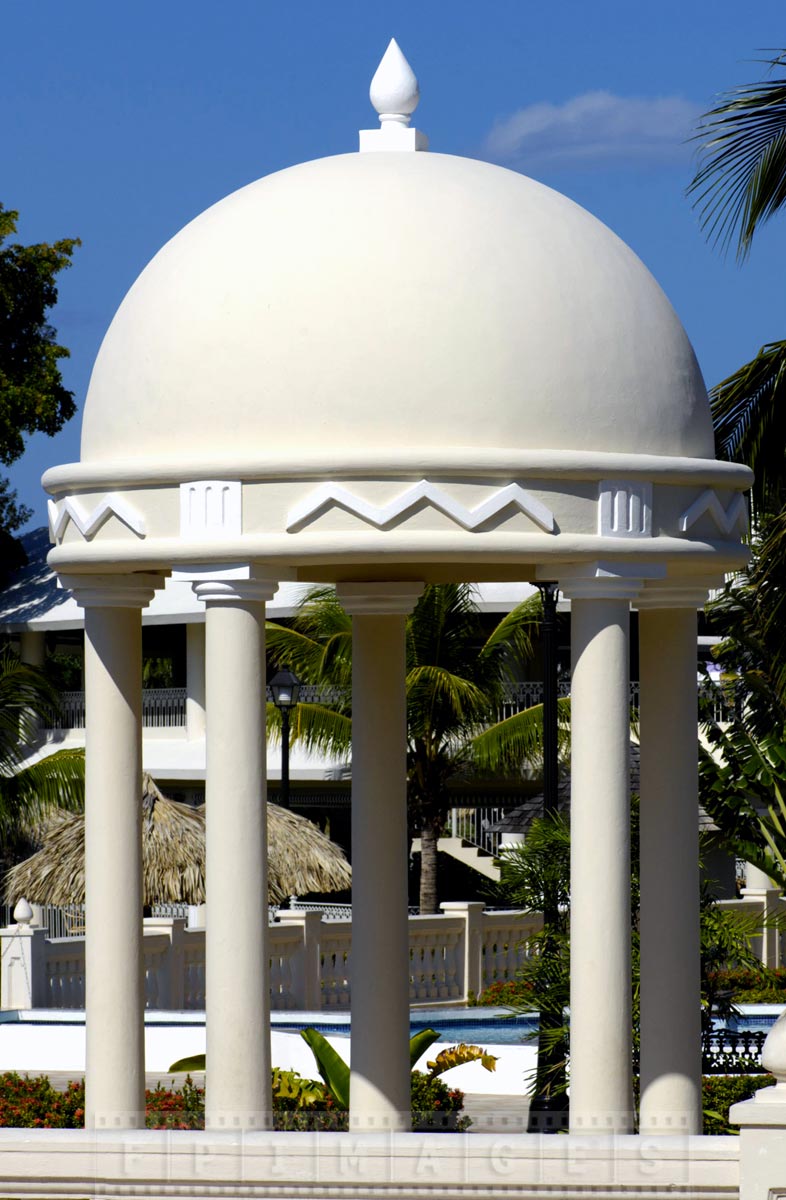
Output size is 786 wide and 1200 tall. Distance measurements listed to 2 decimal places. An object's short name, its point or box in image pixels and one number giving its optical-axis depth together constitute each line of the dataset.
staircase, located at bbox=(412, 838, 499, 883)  42.97
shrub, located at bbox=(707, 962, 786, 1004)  28.20
